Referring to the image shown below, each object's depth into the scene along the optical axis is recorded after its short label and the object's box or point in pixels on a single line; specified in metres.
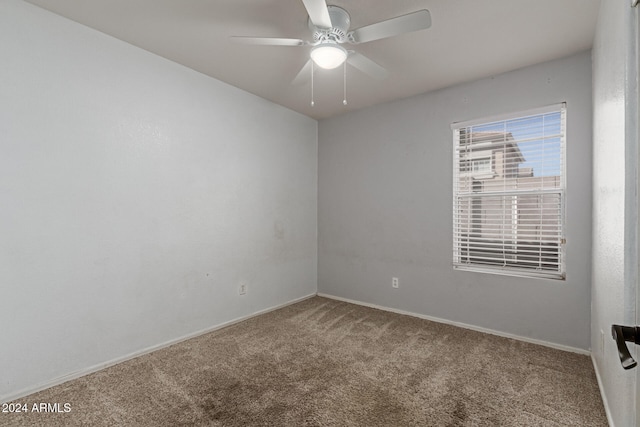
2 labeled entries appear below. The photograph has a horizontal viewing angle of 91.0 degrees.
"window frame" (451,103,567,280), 2.72
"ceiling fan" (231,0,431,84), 1.77
